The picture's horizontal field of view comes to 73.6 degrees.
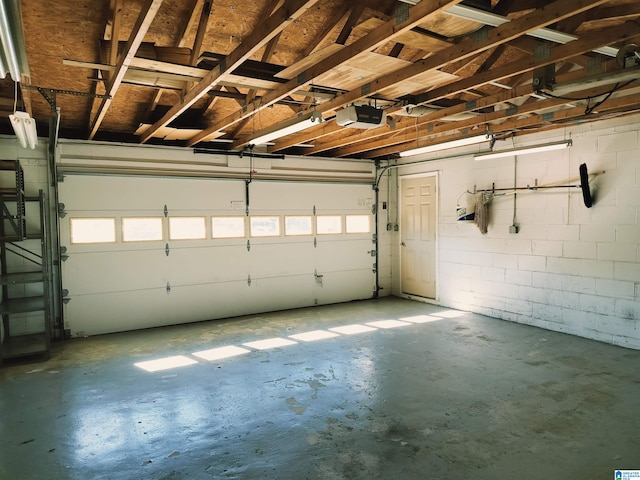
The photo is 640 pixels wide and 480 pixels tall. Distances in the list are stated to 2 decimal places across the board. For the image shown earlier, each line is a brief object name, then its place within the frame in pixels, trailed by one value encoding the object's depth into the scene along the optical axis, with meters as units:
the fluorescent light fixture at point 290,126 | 3.79
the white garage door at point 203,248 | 5.54
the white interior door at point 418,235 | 7.14
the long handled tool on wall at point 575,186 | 4.91
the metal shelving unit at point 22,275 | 4.56
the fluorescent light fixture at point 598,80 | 2.86
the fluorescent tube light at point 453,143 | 4.95
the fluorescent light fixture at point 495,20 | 2.31
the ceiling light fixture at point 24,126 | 3.19
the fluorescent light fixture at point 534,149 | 4.80
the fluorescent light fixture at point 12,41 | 1.62
